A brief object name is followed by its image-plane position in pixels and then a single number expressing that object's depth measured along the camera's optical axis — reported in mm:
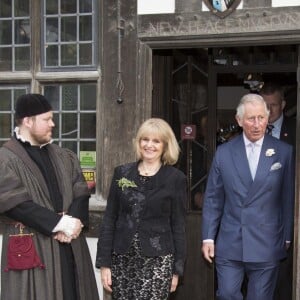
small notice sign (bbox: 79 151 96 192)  3610
